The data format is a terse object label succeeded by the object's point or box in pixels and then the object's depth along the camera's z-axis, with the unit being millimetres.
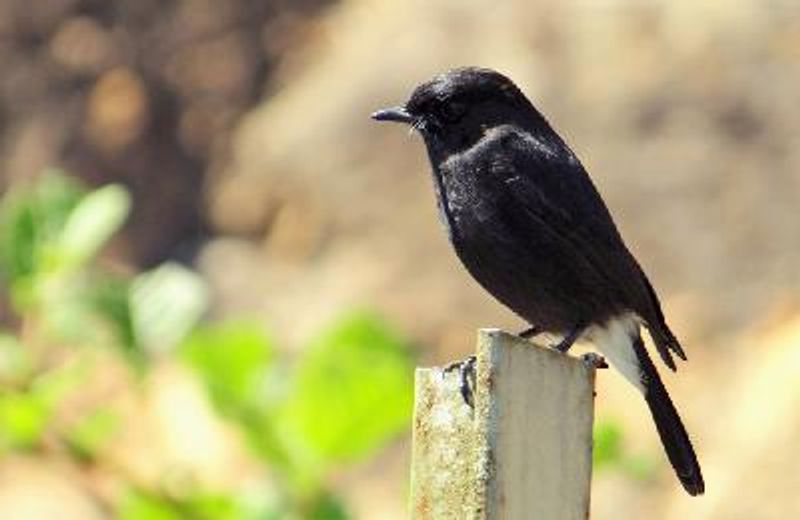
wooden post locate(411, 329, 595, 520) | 5715
